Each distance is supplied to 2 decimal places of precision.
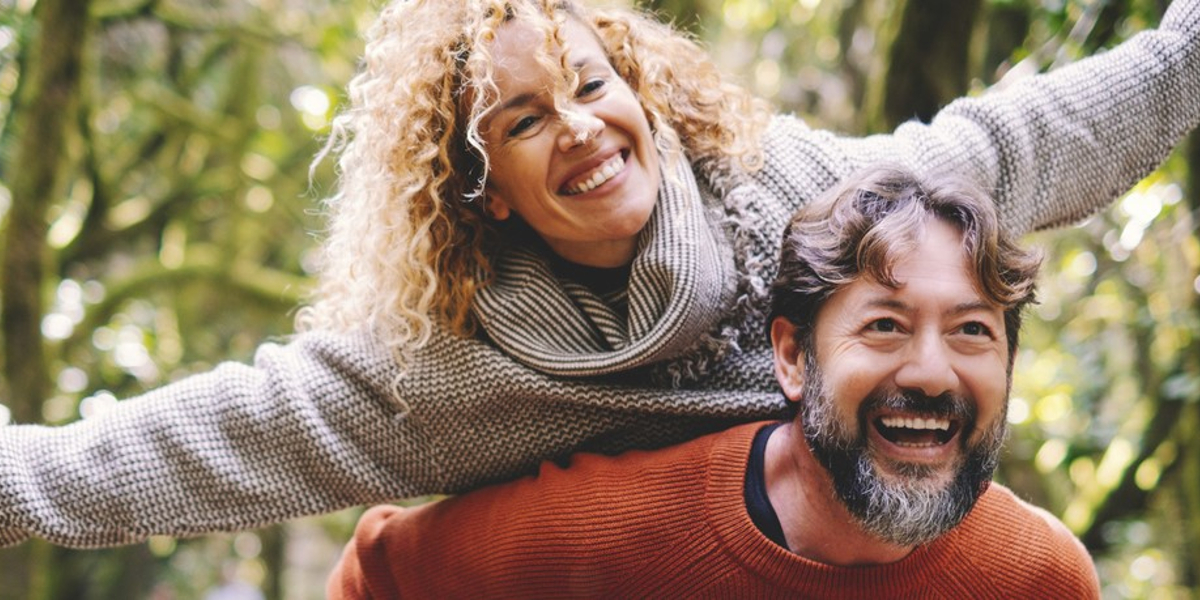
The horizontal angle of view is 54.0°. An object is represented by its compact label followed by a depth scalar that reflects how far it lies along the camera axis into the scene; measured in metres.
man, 1.80
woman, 2.04
